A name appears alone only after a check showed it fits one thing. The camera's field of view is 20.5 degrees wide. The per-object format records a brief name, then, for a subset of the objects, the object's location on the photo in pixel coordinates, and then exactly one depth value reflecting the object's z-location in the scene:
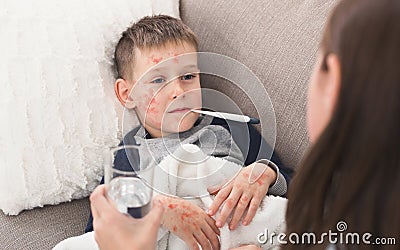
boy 1.68
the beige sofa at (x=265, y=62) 1.67
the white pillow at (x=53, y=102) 1.66
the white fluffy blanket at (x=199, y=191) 1.58
